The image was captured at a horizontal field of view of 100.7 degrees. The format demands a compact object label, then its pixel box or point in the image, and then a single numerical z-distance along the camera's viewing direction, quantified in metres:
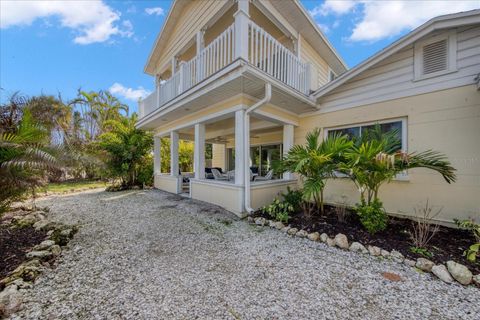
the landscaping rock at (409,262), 2.98
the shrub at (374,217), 3.81
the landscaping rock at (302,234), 4.03
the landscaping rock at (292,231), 4.16
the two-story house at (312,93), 4.18
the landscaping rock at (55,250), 3.13
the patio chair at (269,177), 7.64
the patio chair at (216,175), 8.45
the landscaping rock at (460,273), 2.56
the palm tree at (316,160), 4.09
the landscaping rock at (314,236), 3.89
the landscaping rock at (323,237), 3.79
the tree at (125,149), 9.14
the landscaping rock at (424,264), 2.85
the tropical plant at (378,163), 3.64
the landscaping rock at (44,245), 3.24
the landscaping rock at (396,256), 3.11
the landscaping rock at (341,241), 3.55
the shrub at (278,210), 4.78
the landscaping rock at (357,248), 3.40
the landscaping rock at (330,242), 3.65
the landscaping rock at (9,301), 1.96
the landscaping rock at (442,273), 2.64
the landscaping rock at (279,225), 4.44
